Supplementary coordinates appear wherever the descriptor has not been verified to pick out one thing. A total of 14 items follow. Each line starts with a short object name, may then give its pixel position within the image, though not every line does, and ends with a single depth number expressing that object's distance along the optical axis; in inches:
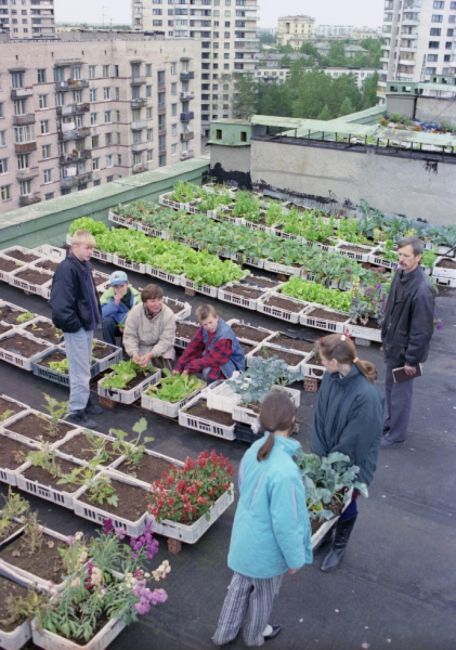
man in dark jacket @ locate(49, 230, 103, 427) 204.1
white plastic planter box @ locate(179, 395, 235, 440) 207.6
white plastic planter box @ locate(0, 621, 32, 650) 130.6
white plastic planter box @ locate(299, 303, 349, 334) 272.4
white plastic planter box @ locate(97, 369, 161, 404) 224.5
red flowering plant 160.4
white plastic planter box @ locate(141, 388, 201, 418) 218.2
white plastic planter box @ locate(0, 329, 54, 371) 242.8
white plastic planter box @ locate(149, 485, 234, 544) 160.9
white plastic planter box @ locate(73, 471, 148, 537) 163.3
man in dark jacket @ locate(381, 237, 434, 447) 197.8
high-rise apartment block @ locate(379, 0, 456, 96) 2509.8
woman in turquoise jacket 115.4
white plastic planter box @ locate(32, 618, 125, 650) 129.6
